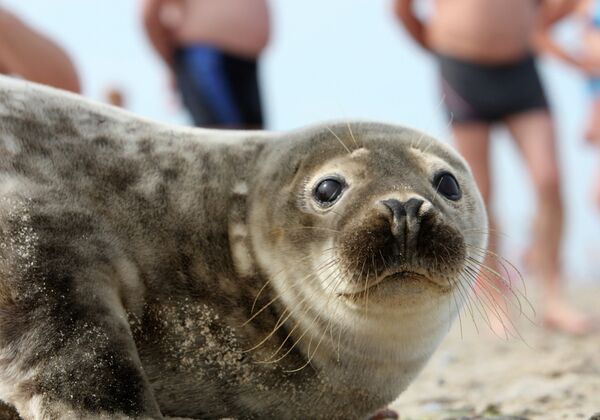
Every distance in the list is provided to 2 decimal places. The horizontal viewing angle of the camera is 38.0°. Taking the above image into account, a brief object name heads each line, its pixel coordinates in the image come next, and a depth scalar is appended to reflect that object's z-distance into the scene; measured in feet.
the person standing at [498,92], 18.70
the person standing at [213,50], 17.76
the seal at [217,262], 6.37
